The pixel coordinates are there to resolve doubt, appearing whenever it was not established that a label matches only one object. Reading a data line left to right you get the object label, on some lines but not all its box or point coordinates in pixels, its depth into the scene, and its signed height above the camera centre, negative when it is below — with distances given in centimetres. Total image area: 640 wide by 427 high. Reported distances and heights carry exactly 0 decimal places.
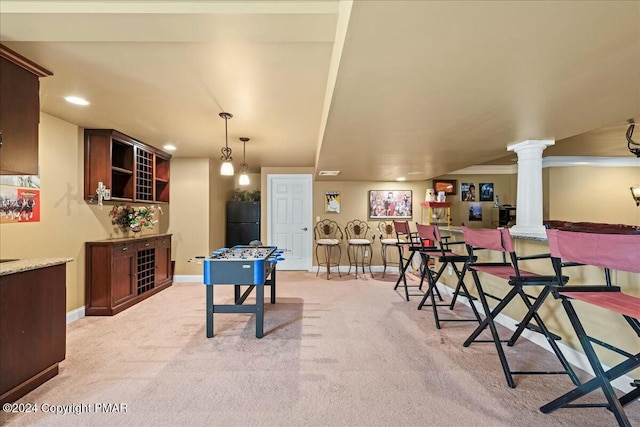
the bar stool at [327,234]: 614 -43
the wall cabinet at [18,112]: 181 +68
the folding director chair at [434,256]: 310 -50
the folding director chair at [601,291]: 133 -43
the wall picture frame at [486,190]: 654 +52
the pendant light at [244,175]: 381 +52
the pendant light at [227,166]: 324 +55
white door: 612 -8
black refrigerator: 634 -19
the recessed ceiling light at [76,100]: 253 +103
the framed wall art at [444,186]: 631 +61
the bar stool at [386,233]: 615 -41
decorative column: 310 +29
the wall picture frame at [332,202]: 623 +26
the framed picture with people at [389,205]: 628 +19
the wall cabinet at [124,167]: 356 +67
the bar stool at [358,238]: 615 -54
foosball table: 274 -60
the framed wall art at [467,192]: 657 +50
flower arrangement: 402 -4
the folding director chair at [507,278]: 199 -49
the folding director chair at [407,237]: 430 -37
